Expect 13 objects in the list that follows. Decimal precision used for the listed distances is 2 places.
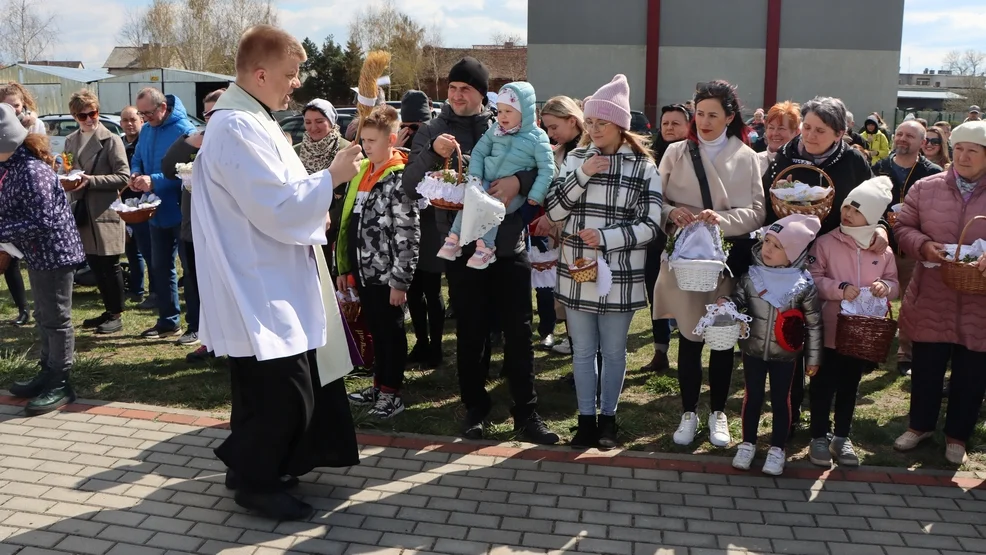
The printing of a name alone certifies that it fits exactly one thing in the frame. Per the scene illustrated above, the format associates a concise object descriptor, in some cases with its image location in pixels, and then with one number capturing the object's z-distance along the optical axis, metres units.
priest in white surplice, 3.42
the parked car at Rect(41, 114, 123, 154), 18.23
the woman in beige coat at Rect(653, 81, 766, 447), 4.39
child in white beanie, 4.12
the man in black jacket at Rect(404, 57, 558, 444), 4.57
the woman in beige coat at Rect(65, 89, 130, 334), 7.11
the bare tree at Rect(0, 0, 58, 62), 54.92
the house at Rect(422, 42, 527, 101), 53.25
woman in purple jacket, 4.96
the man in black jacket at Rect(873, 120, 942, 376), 6.38
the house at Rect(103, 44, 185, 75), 59.25
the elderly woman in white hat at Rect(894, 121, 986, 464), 4.39
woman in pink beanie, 4.27
